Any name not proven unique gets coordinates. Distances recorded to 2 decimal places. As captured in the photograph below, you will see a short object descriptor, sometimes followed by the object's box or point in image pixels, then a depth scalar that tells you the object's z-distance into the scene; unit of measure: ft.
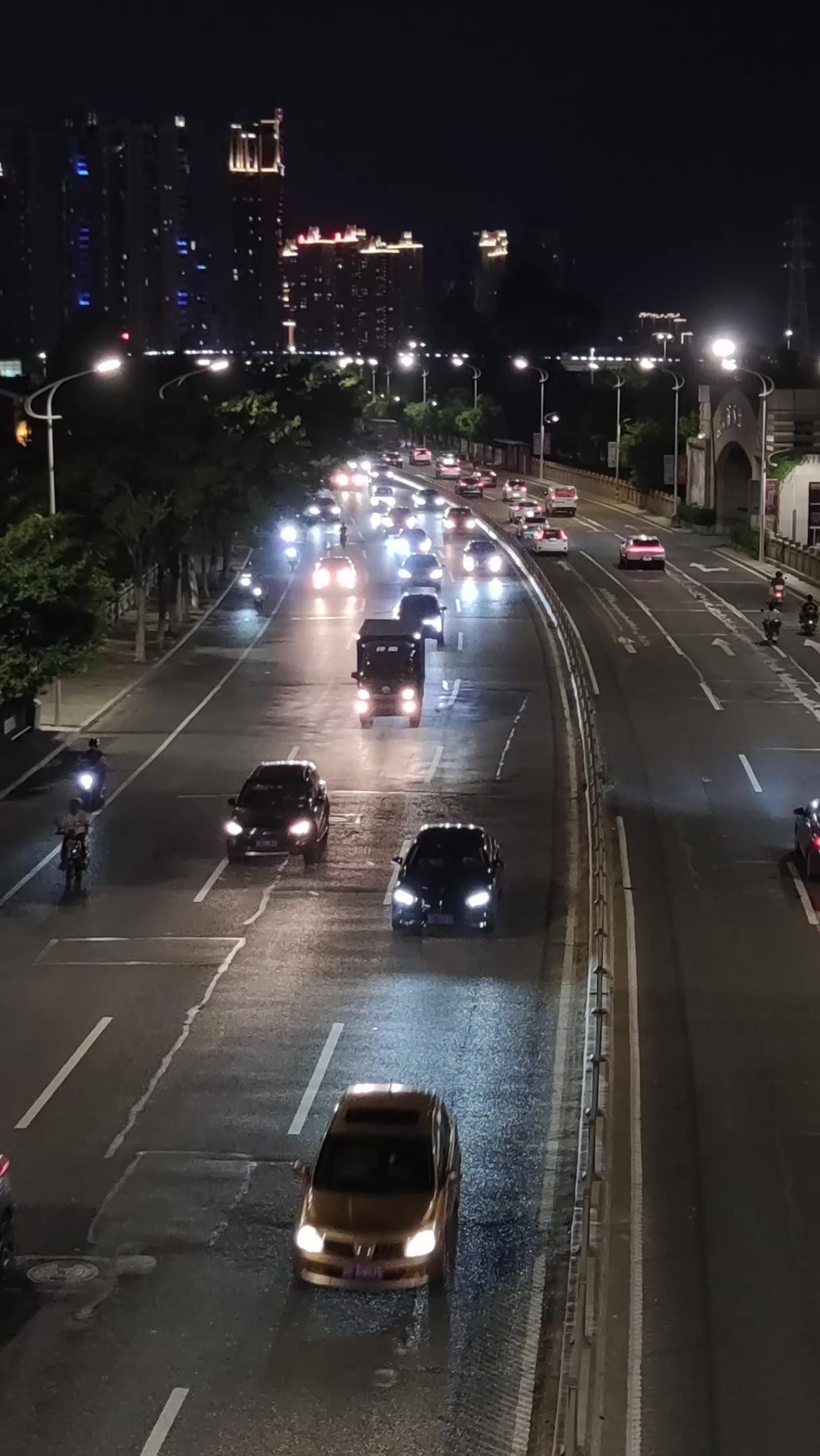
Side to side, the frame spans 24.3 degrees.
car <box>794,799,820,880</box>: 103.30
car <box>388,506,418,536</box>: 318.24
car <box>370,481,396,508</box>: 379.35
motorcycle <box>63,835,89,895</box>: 103.04
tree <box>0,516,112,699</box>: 136.77
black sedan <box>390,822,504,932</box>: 93.50
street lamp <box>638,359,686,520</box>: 345.96
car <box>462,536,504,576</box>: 265.13
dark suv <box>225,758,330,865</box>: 107.76
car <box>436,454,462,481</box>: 441.68
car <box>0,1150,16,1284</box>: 52.95
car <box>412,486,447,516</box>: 366.02
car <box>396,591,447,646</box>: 196.85
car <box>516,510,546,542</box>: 298.35
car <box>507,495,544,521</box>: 310.45
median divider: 40.83
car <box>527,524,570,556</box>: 275.59
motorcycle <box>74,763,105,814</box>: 122.01
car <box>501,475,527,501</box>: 362.94
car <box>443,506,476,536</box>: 312.50
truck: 155.63
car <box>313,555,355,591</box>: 252.83
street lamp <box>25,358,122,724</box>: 148.05
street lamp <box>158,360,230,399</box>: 208.89
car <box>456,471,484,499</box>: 390.62
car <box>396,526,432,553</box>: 289.53
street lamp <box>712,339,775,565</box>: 266.16
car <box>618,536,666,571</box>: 260.62
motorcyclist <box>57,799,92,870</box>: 103.09
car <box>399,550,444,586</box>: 250.78
